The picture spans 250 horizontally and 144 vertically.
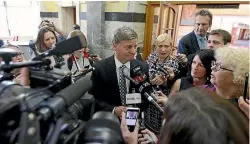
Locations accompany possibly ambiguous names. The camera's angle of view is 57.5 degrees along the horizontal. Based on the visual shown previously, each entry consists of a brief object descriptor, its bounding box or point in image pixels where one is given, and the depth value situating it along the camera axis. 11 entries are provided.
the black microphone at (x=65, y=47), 0.56
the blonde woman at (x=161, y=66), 1.57
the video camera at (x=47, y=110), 0.42
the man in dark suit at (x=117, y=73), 1.45
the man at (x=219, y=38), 1.68
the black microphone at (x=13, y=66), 0.52
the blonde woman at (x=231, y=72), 1.02
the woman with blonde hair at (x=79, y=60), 1.83
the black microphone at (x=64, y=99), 0.44
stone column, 3.54
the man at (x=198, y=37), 2.04
